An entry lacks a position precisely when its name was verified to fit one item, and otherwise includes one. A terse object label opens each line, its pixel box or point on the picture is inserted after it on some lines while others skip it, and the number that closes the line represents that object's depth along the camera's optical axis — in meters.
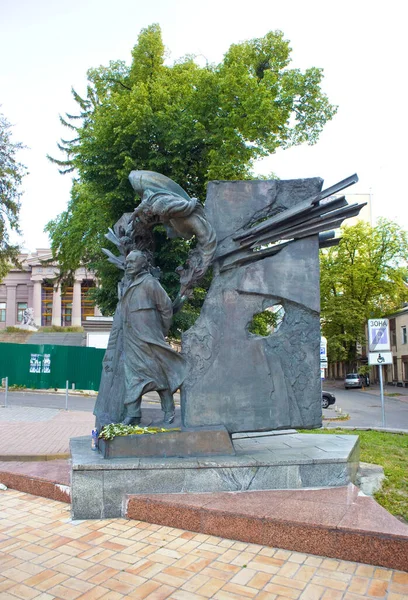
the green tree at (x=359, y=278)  38.84
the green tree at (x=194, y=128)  17.58
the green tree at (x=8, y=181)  28.88
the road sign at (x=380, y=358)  13.45
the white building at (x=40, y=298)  59.19
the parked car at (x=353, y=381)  37.53
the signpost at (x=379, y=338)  13.14
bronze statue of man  5.80
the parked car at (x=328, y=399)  20.75
